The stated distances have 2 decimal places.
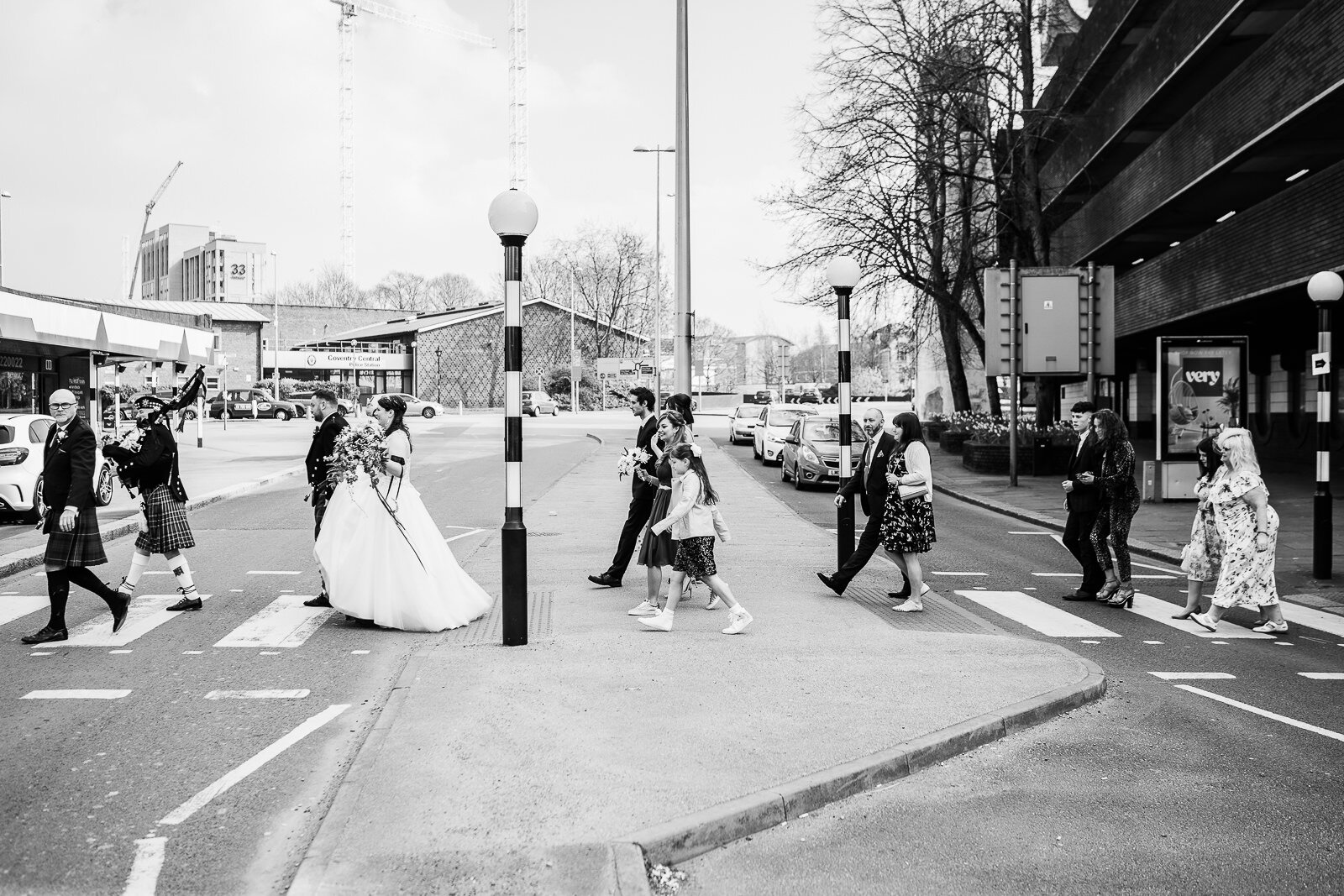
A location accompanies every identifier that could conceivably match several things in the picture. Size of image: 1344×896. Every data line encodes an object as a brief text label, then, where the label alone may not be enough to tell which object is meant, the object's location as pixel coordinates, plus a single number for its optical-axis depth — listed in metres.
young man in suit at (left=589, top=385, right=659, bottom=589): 9.84
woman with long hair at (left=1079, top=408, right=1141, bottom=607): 9.97
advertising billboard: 18.97
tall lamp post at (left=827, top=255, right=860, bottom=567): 11.60
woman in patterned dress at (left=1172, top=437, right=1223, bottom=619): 9.41
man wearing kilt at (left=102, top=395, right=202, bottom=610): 8.75
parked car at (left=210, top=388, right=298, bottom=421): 62.81
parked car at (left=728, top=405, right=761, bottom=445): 38.97
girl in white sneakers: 8.27
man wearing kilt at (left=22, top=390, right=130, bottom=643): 7.87
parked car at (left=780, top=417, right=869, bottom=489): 22.45
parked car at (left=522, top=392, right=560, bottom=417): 65.38
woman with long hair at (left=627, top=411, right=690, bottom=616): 8.50
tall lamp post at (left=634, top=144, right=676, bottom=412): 42.25
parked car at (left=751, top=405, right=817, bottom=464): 29.22
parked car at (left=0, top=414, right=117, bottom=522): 15.28
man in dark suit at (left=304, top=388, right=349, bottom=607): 9.47
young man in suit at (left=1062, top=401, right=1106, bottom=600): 10.07
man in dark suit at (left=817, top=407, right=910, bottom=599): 10.13
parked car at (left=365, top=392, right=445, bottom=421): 60.38
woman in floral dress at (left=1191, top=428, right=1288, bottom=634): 8.97
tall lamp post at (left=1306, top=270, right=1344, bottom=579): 11.48
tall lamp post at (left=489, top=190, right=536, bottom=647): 7.57
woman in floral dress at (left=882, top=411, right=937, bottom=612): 9.63
